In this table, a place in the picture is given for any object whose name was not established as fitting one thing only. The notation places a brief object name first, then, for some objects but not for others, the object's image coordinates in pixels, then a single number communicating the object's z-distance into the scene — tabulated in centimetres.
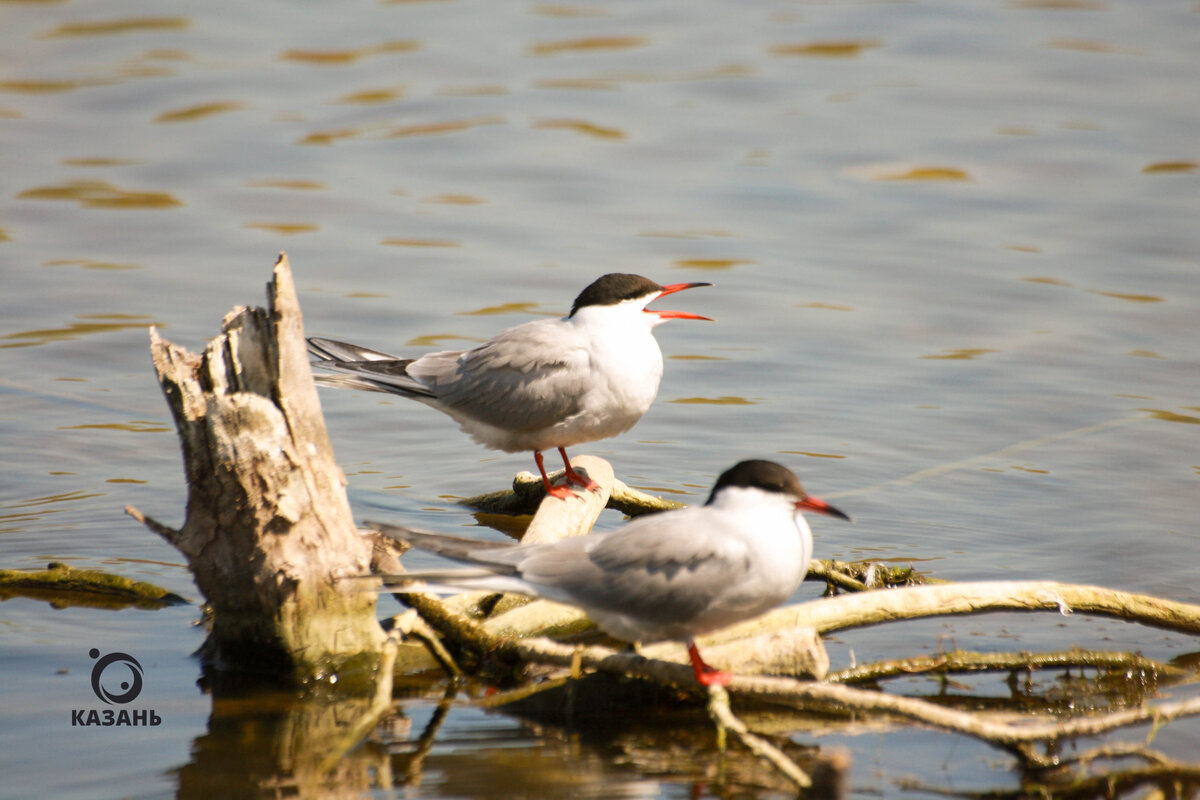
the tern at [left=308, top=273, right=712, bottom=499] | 1127
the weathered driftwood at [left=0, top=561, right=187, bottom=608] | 1035
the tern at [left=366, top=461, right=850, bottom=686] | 797
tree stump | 827
